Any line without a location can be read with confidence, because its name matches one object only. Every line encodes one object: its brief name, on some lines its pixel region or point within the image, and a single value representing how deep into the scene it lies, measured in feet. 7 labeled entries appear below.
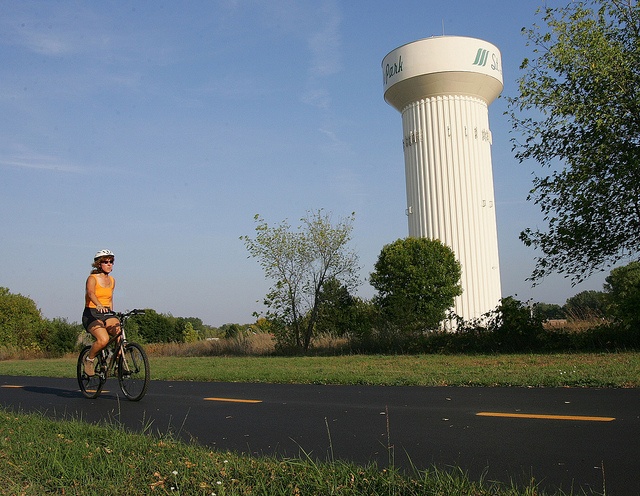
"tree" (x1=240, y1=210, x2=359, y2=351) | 79.97
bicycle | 33.55
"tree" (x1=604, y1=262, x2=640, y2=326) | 52.24
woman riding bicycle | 34.73
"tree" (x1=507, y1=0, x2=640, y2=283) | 52.90
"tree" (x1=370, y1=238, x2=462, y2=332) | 79.05
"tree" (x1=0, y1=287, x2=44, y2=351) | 111.86
